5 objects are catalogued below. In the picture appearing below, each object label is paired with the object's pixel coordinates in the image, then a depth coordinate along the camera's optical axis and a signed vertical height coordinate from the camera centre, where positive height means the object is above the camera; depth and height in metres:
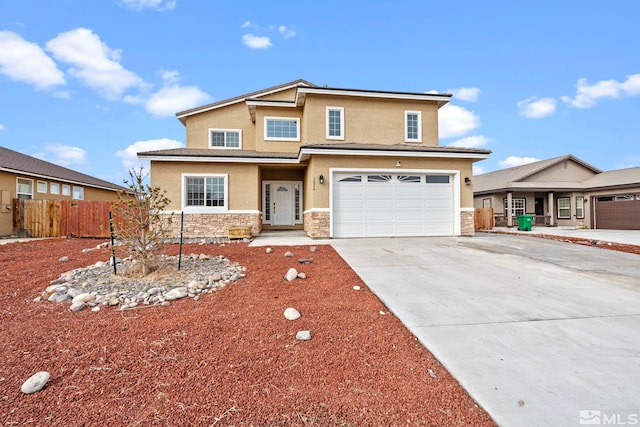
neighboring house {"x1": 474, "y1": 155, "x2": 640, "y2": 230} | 19.55 +1.34
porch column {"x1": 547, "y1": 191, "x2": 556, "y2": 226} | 21.30 -0.07
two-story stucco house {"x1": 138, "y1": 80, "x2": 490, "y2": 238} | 11.11 +1.75
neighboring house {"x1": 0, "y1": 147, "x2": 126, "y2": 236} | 13.73 +2.02
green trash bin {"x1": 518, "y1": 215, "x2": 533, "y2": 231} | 16.80 -0.62
